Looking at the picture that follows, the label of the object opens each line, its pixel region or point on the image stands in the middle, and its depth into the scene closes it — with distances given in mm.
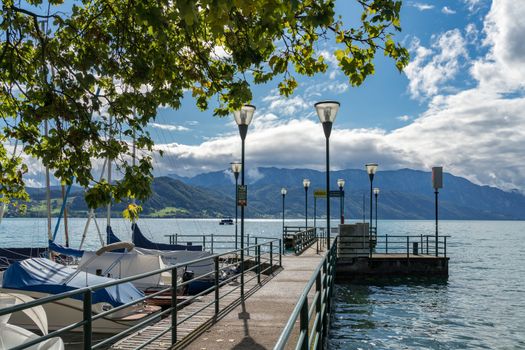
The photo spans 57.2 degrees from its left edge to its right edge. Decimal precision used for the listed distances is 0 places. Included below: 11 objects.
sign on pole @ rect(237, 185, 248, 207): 14960
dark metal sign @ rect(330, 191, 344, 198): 22156
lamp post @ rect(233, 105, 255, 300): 13336
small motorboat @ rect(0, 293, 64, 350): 6625
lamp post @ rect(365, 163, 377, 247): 33288
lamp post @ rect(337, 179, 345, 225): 25103
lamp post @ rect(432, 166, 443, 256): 26255
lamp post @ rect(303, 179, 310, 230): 44531
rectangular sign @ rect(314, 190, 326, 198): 27562
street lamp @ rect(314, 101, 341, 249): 13406
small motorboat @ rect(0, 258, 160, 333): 11398
